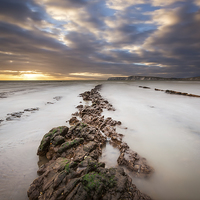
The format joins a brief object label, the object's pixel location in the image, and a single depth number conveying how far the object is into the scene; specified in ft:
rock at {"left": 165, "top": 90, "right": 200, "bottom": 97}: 56.01
